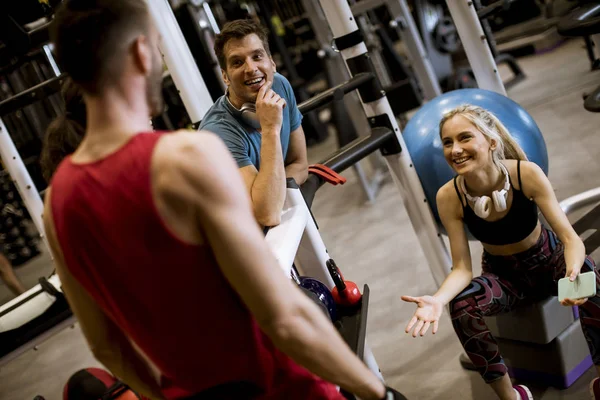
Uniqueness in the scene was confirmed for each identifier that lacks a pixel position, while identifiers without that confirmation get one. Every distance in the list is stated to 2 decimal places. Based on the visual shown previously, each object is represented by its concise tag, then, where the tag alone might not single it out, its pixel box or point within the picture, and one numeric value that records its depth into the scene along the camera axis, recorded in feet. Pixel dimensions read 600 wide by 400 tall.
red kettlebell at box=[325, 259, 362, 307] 5.67
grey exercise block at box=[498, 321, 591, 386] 7.29
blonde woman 6.72
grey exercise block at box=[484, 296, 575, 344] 7.06
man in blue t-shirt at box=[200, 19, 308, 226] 5.85
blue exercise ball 8.66
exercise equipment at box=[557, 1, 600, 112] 7.58
